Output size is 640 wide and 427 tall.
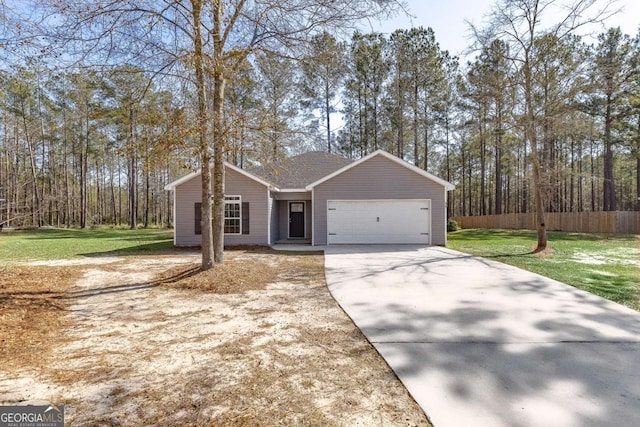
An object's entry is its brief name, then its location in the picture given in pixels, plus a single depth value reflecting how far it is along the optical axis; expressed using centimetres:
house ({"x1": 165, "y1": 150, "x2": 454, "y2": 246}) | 1366
